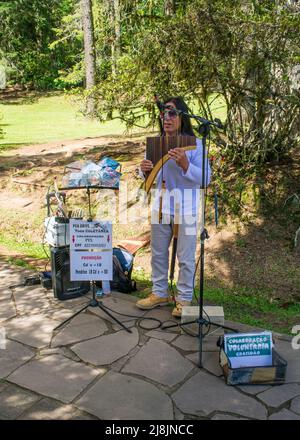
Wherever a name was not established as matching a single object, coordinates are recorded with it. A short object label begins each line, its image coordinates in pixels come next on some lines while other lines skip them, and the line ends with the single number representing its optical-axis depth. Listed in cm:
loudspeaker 490
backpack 536
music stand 437
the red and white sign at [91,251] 443
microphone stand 370
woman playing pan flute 425
